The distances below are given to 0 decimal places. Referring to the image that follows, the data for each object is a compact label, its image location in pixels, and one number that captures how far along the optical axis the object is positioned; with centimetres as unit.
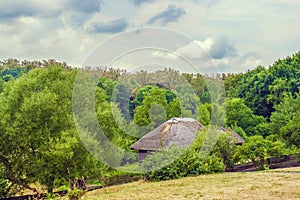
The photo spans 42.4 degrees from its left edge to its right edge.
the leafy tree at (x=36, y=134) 1600
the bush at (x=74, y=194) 1195
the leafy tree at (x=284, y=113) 2925
